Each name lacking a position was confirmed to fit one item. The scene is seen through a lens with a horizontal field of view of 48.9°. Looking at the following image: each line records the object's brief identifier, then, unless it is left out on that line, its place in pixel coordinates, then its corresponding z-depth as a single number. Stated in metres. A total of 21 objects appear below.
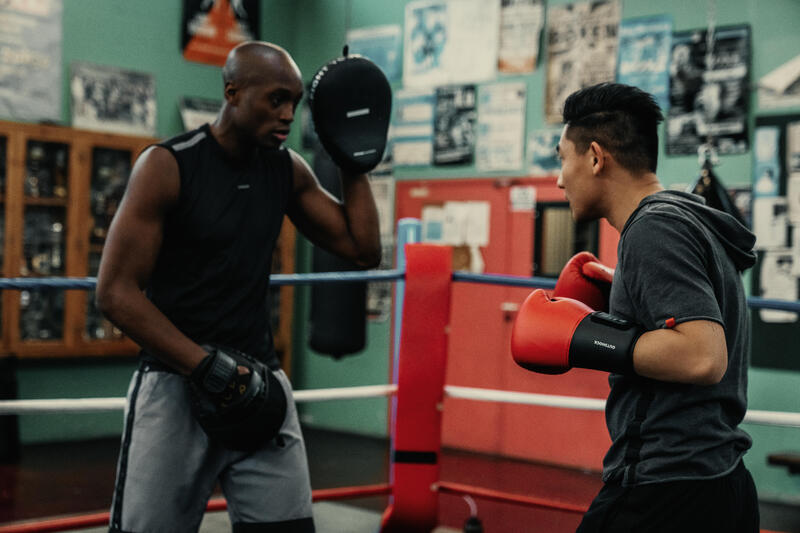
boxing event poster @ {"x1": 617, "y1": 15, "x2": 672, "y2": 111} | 4.82
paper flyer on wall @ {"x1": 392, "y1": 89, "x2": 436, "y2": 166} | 5.84
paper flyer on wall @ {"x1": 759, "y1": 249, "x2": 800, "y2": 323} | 4.36
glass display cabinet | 5.16
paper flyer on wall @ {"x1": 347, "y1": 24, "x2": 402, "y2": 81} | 6.03
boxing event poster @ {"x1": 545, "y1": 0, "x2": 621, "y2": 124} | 5.02
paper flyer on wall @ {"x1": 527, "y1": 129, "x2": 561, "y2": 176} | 5.26
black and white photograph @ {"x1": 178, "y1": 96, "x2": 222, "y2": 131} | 6.07
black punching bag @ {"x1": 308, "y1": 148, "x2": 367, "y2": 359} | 4.79
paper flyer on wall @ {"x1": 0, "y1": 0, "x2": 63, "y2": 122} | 5.25
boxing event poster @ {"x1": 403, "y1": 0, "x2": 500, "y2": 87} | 5.57
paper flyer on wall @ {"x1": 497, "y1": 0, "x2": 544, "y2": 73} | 5.34
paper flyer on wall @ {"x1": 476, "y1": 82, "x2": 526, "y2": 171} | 5.41
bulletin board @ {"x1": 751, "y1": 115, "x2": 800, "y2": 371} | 4.36
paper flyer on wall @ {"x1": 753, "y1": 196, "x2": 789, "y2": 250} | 4.38
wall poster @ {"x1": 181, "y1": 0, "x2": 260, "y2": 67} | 6.12
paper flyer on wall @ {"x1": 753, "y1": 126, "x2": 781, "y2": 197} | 4.45
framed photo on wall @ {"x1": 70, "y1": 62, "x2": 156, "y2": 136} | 5.57
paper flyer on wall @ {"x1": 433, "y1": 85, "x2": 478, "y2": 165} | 5.63
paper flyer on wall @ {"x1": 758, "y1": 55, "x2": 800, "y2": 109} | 4.42
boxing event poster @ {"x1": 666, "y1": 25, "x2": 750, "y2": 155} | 4.55
